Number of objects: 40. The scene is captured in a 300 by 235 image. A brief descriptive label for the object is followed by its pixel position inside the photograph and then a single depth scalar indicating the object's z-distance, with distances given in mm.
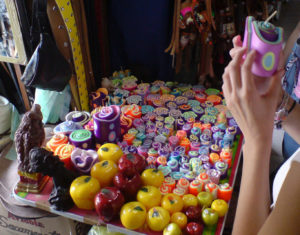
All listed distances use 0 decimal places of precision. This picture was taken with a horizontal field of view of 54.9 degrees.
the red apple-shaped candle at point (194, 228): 1028
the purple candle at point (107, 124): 1350
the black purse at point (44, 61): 1470
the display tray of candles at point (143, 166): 1061
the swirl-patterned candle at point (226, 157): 1338
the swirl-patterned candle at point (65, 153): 1244
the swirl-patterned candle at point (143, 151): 1383
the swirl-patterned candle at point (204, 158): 1330
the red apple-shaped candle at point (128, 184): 1101
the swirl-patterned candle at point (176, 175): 1259
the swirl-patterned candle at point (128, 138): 1455
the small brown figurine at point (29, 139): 1108
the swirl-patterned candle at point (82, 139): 1339
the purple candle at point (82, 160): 1216
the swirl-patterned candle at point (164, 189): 1172
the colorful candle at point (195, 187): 1184
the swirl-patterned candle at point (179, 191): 1175
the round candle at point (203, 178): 1217
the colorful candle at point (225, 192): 1175
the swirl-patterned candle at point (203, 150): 1377
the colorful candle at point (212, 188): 1176
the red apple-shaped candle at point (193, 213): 1081
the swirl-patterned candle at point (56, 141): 1340
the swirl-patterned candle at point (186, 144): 1426
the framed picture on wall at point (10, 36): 1564
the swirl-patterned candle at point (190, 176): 1246
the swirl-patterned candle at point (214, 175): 1232
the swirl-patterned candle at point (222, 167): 1274
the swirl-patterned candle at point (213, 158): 1335
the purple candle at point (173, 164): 1299
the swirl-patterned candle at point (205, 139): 1431
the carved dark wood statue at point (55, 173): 1043
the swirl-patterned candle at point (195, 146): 1411
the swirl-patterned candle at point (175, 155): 1343
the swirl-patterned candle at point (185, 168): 1285
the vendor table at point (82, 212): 1073
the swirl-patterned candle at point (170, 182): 1198
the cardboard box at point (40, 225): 1375
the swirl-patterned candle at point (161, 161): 1322
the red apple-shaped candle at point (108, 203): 1030
